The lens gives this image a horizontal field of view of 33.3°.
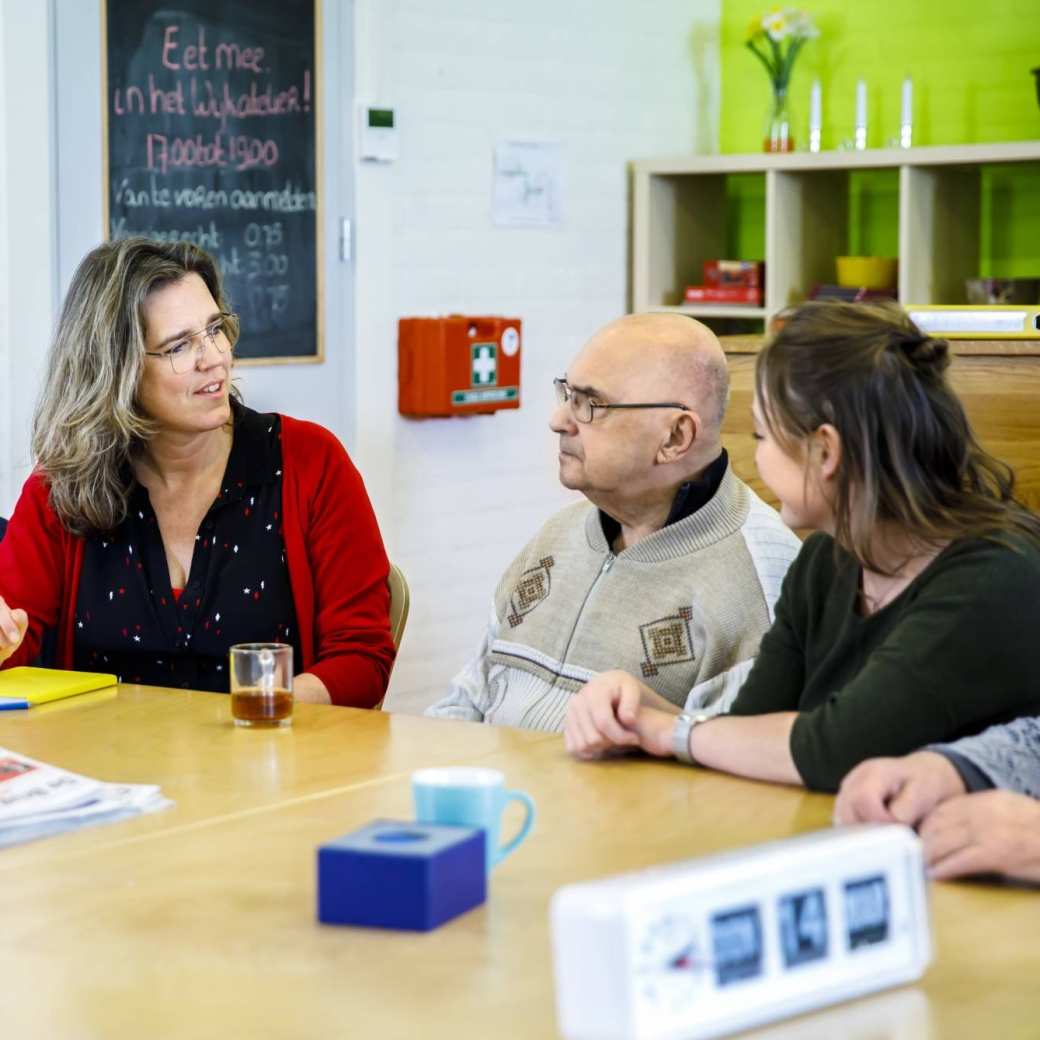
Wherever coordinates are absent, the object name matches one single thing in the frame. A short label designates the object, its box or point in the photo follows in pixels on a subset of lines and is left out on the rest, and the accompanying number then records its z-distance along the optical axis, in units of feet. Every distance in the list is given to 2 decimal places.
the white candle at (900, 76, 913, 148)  17.46
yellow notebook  7.88
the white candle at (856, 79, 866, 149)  17.53
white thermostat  15.35
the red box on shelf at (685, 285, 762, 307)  17.97
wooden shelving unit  16.76
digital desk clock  3.80
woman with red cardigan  9.27
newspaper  5.87
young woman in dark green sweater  6.08
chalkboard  13.73
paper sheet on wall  16.81
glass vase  17.90
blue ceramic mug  5.15
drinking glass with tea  7.29
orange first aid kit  15.79
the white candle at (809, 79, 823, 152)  17.94
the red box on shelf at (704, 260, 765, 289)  17.97
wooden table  4.27
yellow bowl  17.29
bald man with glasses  8.04
